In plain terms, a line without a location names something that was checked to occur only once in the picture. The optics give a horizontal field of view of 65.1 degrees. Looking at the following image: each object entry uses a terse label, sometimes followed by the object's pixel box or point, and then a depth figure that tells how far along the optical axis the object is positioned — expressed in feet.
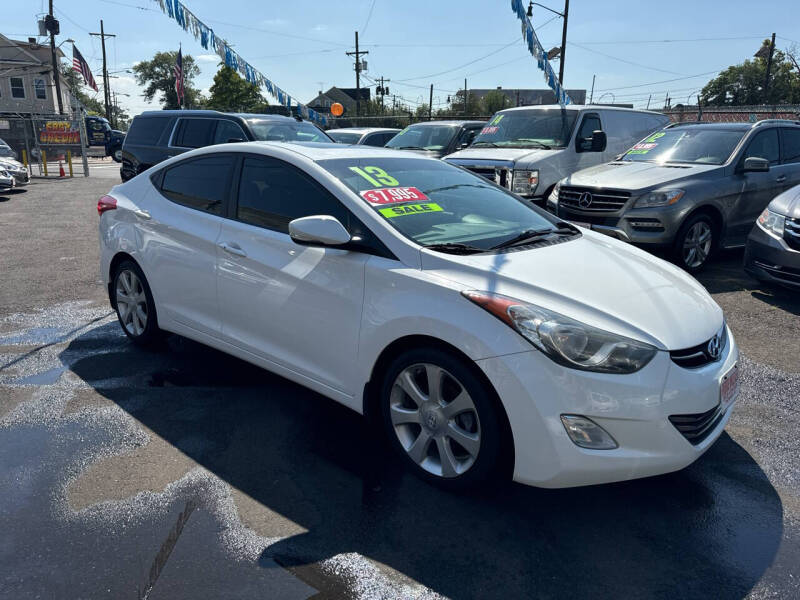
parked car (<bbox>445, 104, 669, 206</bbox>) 28.43
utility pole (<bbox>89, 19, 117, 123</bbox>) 187.01
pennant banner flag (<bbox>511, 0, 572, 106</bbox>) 34.96
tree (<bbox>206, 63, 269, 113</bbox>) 234.79
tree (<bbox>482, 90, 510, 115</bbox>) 206.18
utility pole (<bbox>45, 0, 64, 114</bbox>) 113.39
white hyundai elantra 8.56
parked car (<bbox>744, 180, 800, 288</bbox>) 19.34
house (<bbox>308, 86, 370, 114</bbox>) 288.32
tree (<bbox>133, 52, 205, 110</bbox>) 295.69
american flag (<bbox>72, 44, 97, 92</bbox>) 100.79
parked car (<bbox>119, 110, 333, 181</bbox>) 35.81
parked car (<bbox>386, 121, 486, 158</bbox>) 39.95
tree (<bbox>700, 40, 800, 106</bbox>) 207.82
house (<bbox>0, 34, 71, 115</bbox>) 155.53
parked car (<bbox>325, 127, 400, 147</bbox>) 49.26
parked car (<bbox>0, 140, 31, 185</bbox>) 55.47
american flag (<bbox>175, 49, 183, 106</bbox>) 85.45
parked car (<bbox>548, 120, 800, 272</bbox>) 23.18
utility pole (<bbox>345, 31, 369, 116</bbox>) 167.58
